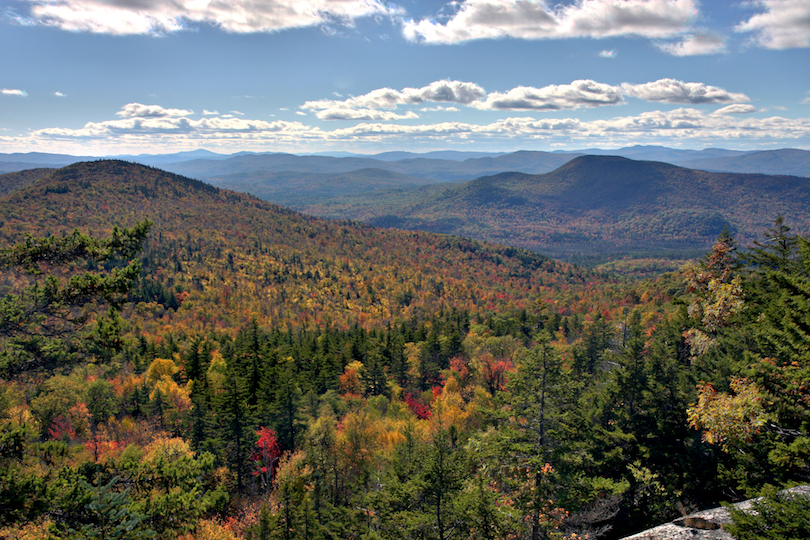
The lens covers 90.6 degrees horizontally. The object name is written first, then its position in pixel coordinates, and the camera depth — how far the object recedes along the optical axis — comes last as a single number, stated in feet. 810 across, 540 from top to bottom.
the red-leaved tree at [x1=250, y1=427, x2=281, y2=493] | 122.31
